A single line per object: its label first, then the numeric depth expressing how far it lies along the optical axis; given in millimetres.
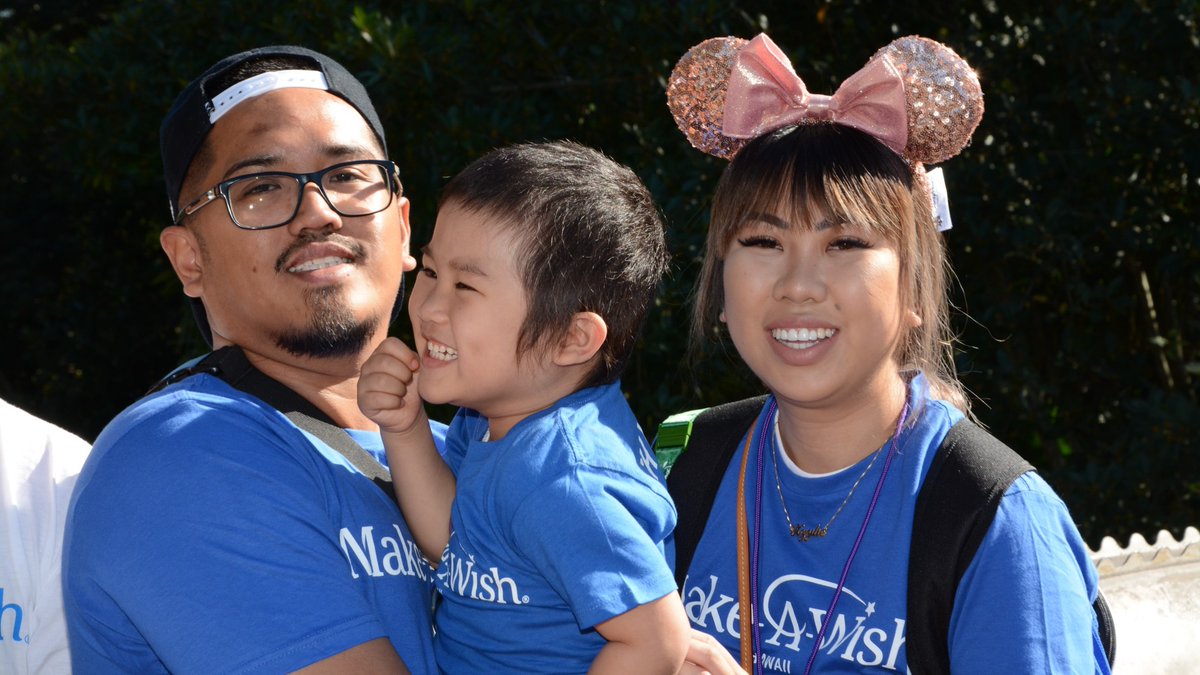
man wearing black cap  1967
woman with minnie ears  2141
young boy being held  1977
